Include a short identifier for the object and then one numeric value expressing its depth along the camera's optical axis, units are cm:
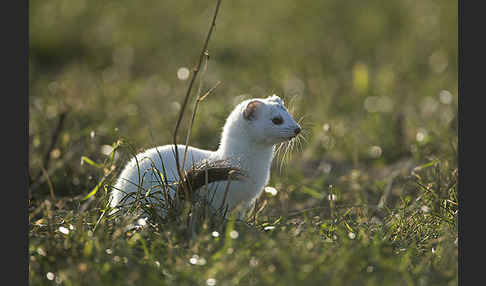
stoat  730
